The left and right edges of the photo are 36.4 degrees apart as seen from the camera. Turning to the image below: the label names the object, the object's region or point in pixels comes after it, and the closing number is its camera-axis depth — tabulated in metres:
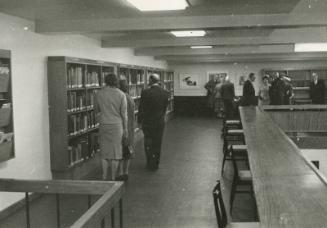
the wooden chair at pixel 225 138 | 7.48
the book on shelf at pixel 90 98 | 7.73
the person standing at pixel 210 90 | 17.11
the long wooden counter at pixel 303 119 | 9.48
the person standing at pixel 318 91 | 15.59
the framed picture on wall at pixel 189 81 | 18.27
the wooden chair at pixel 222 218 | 3.04
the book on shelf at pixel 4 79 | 5.07
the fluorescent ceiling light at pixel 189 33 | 7.72
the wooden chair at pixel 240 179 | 4.98
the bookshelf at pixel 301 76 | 17.54
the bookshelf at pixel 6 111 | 5.12
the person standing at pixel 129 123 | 6.69
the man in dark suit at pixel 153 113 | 7.45
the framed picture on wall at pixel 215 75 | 17.95
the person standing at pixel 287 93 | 12.37
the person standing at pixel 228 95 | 12.48
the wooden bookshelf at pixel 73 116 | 6.57
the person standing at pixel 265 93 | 15.28
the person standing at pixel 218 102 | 15.34
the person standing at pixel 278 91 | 12.26
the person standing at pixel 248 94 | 12.00
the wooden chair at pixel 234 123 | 9.12
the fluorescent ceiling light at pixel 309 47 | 11.05
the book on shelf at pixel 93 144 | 7.75
